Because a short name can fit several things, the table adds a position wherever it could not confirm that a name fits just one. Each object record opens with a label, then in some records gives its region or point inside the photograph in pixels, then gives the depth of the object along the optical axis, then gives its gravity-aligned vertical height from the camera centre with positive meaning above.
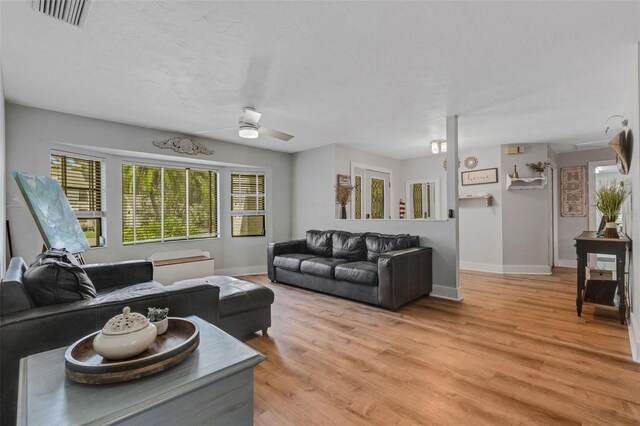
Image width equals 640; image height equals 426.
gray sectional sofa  1.43 -0.57
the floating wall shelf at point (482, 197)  5.70 +0.28
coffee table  0.89 -0.58
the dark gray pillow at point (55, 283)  1.62 -0.38
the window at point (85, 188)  3.87 +0.37
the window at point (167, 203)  4.57 +0.18
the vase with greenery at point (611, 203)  3.09 +0.07
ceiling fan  3.21 +0.98
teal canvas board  2.48 +0.03
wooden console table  2.94 -0.42
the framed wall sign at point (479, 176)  5.71 +0.68
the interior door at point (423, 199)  6.73 +0.30
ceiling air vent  1.71 +1.23
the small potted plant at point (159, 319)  1.33 -0.48
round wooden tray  1.00 -0.53
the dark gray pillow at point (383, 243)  4.16 -0.45
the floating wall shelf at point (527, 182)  5.25 +0.50
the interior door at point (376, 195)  6.45 +0.39
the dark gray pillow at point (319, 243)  4.94 -0.51
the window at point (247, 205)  5.70 +0.16
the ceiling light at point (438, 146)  4.75 +1.07
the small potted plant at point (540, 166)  5.30 +0.79
